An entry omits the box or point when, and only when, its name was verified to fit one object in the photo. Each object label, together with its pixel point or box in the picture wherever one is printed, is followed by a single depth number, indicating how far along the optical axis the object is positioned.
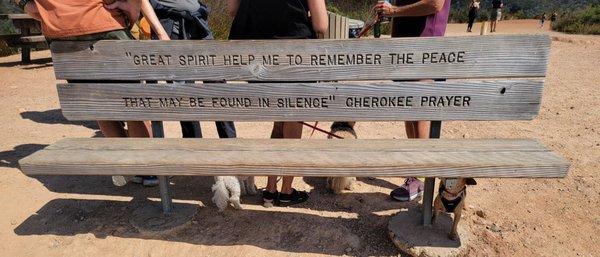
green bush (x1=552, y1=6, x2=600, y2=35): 16.73
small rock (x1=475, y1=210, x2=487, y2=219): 2.92
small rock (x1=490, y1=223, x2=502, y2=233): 2.75
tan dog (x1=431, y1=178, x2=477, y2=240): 2.35
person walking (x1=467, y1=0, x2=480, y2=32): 18.54
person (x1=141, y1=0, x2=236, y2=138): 3.22
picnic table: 8.53
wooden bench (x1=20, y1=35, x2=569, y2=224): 2.27
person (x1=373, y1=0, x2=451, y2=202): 2.68
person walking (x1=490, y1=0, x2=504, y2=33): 17.80
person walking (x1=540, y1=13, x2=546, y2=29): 22.15
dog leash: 2.85
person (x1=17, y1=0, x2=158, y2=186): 2.66
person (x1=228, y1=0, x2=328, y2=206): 2.61
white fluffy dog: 3.00
